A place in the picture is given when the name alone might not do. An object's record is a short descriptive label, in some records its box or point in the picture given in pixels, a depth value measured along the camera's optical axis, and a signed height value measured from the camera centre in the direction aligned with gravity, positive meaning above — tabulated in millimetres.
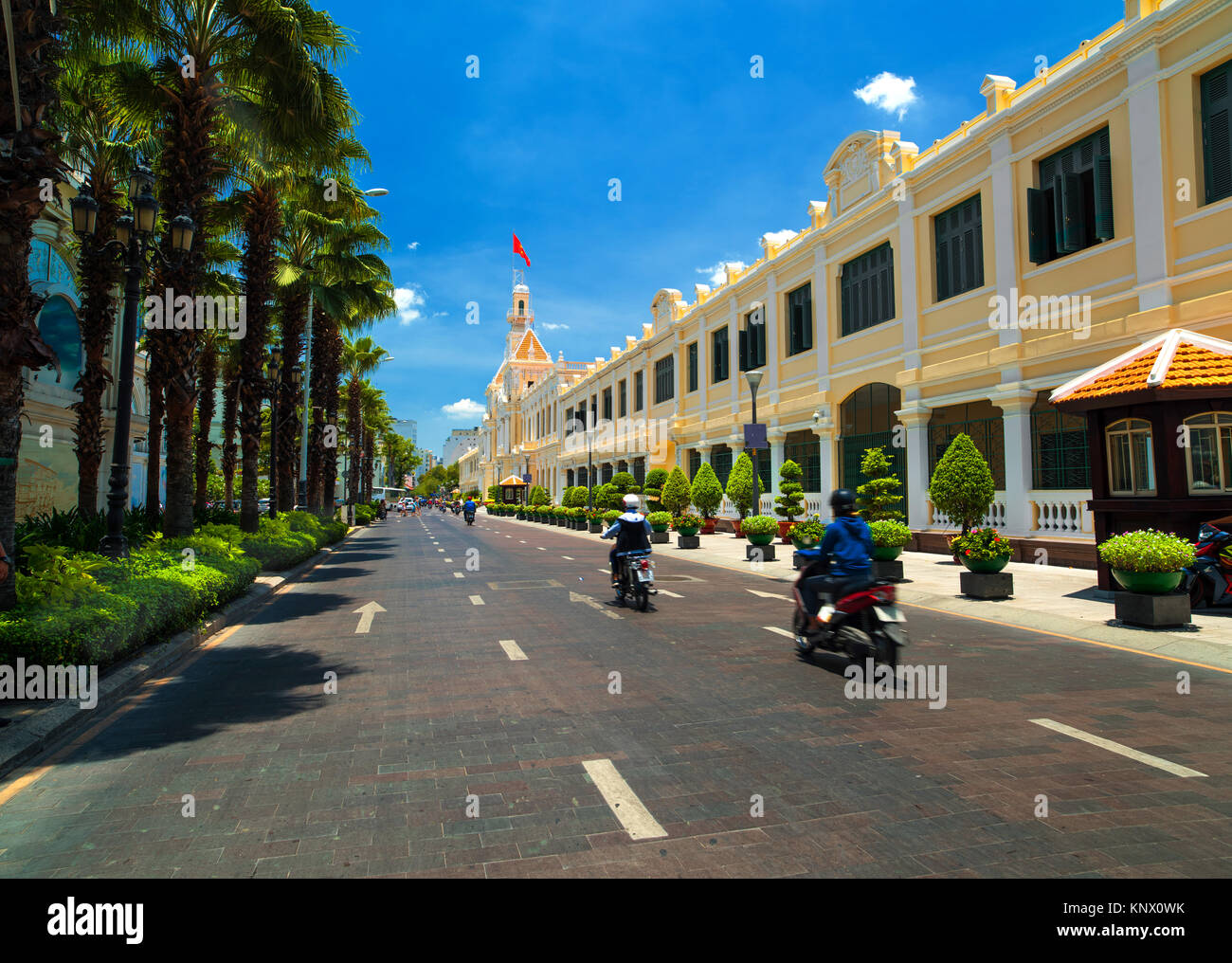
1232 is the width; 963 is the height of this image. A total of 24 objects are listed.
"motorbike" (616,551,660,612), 11422 -1233
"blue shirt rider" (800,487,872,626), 7359 -564
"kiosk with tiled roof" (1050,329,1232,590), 10945 +1090
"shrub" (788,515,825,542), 17688 -741
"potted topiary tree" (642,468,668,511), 33438 +902
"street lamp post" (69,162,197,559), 10117 +3519
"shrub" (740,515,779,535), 20609 -682
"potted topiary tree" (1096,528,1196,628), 9227 -1046
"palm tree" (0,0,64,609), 6391 +2930
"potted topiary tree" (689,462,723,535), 30141 +458
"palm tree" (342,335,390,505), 47844 +9482
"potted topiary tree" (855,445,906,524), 16312 +178
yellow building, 14539 +6188
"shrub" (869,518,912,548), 14938 -729
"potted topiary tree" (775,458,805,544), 22047 +89
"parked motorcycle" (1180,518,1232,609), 10195 -1097
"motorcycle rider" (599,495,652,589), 11914 -488
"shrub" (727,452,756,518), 27594 +603
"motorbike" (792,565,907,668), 7082 -1271
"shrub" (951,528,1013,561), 12250 -827
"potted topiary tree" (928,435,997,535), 15375 +298
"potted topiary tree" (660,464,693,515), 31422 +398
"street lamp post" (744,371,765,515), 21000 +3584
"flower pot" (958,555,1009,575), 12227 -1143
